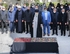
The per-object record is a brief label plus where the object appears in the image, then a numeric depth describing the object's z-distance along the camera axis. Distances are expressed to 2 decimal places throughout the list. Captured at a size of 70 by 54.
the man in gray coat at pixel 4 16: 8.60
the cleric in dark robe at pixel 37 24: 7.04
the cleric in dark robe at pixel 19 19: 8.44
